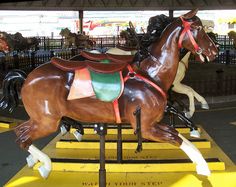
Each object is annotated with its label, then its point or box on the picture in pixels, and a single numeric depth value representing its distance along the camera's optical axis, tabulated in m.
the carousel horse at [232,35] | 20.26
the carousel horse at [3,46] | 8.61
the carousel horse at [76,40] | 21.56
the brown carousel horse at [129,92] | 3.71
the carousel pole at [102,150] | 3.96
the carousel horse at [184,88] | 6.48
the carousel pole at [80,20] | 33.03
